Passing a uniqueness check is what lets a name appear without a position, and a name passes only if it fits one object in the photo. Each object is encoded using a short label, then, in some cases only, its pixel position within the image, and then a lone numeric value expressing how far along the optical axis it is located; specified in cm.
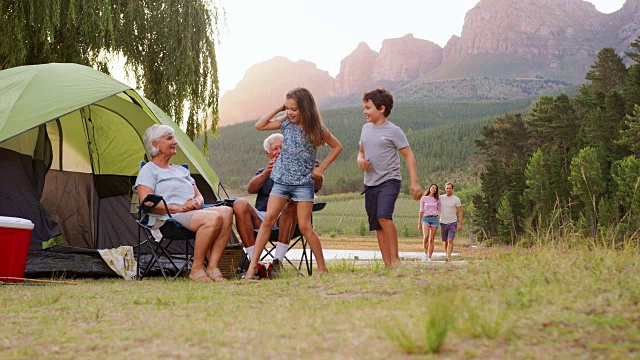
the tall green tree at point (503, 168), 3741
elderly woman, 556
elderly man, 575
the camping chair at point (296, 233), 602
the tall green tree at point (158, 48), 1058
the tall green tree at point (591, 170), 2806
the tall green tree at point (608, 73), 3575
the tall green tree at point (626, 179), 2470
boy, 545
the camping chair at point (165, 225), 555
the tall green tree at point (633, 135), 2705
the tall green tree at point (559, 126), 3672
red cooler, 562
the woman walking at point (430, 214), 1125
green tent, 672
